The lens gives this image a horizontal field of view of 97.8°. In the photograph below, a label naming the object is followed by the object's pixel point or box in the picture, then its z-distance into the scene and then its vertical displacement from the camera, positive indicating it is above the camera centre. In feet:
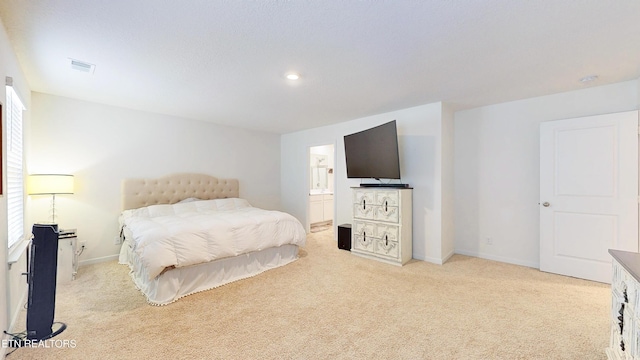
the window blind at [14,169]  7.75 +0.36
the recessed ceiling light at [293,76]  9.19 +3.52
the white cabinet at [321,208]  21.53 -2.16
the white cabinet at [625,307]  4.49 -2.26
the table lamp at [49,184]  10.59 -0.11
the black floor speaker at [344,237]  14.83 -3.03
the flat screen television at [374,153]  12.41 +1.34
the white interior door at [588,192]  9.77 -0.46
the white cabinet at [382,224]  12.55 -2.07
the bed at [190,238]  8.94 -2.12
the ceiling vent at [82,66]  8.36 +3.57
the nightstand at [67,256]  10.21 -2.81
